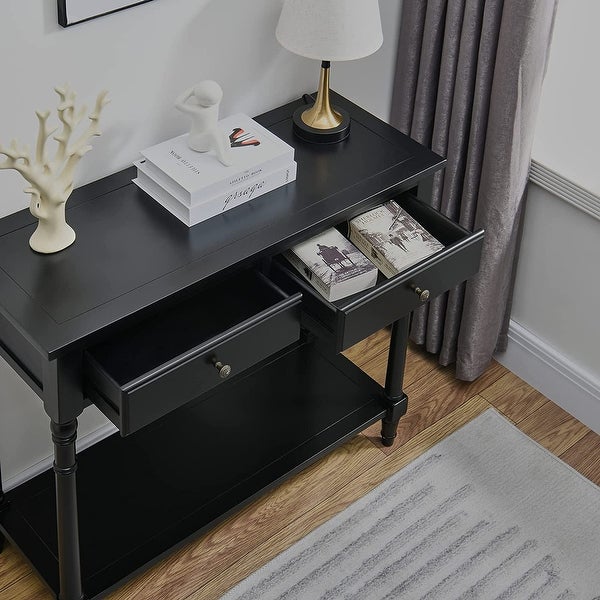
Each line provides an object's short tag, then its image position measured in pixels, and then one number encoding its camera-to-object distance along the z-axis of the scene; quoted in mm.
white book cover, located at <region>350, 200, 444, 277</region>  2062
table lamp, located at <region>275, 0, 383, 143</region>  1980
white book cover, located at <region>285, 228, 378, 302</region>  1996
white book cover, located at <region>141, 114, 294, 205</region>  1947
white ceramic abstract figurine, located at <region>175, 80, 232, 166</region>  1932
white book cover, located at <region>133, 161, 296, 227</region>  1958
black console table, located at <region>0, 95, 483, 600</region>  1794
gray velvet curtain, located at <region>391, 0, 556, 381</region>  2254
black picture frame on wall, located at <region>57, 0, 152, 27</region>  1820
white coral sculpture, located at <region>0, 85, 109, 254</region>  1740
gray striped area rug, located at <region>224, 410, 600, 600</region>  2258
